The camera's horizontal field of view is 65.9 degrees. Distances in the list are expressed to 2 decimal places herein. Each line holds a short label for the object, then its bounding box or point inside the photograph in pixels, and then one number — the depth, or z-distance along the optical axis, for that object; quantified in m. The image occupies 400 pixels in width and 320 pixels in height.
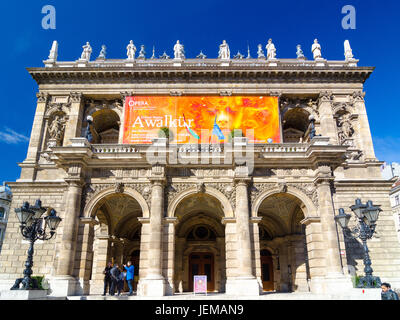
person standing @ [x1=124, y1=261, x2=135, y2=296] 16.92
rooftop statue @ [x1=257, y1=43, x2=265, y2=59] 30.61
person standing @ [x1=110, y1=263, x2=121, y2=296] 16.89
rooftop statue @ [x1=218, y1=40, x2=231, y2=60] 29.42
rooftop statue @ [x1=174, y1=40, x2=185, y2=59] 29.75
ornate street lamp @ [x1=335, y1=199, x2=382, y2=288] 12.96
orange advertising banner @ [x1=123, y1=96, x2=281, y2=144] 25.06
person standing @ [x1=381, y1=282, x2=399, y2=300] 7.91
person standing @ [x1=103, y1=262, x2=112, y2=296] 17.27
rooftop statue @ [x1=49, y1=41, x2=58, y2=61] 29.19
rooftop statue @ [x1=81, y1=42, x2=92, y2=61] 29.38
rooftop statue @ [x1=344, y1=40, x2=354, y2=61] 29.08
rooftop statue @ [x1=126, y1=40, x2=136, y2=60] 29.52
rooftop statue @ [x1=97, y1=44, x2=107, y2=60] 30.09
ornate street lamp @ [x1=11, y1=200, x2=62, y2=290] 11.58
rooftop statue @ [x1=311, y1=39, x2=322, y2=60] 29.17
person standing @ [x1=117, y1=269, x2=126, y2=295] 16.97
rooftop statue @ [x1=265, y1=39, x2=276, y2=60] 29.41
